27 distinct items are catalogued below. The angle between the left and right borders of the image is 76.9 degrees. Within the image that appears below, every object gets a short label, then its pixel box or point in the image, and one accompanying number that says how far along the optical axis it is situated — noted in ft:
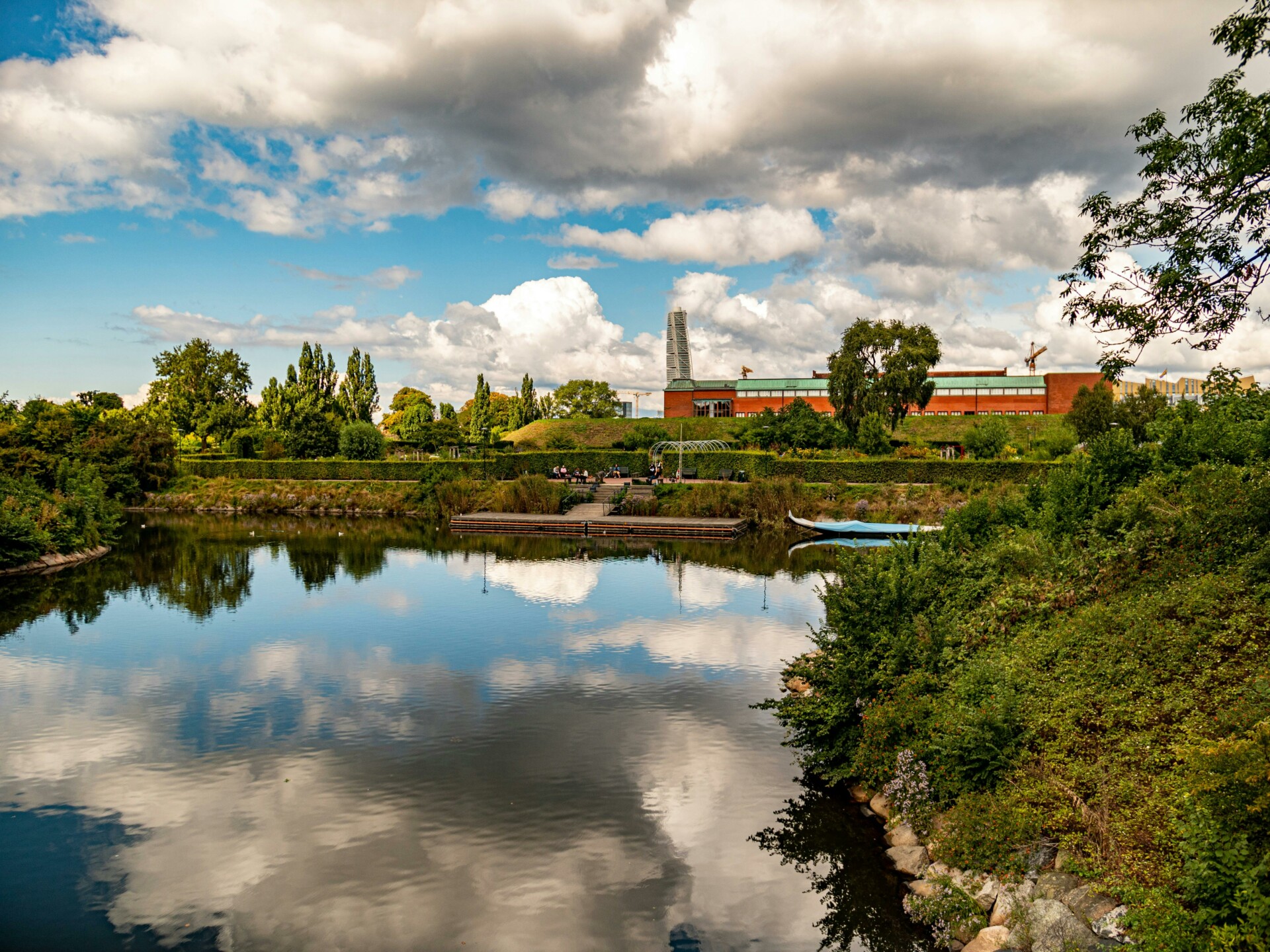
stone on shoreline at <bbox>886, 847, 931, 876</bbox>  28.53
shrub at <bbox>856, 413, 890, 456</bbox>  156.15
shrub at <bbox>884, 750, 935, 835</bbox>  29.37
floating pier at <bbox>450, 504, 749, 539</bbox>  120.37
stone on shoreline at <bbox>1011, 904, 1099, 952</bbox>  20.11
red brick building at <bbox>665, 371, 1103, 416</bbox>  244.83
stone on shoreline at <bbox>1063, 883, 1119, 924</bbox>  20.49
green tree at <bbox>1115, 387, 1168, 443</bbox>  145.18
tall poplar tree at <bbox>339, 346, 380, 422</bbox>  236.73
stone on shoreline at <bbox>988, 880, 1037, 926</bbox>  22.61
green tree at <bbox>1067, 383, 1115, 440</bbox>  152.25
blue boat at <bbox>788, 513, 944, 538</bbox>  111.55
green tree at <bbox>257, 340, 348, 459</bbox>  193.77
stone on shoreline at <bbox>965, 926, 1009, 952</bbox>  22.13
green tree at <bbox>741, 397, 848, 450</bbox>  169.37
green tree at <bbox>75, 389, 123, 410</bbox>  248.73
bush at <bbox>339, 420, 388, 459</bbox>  189.98
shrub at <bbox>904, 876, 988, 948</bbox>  23.95
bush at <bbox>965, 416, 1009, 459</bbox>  157.78
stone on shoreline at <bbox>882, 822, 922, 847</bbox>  29.78
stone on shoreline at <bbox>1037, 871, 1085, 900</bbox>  21.91
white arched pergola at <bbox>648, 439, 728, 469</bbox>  165.03
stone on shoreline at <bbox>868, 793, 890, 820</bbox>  32.60
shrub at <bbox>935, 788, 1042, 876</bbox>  23.93
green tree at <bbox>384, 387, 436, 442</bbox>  250.16
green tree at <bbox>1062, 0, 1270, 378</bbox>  30.63
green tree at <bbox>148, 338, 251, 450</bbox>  213.25
